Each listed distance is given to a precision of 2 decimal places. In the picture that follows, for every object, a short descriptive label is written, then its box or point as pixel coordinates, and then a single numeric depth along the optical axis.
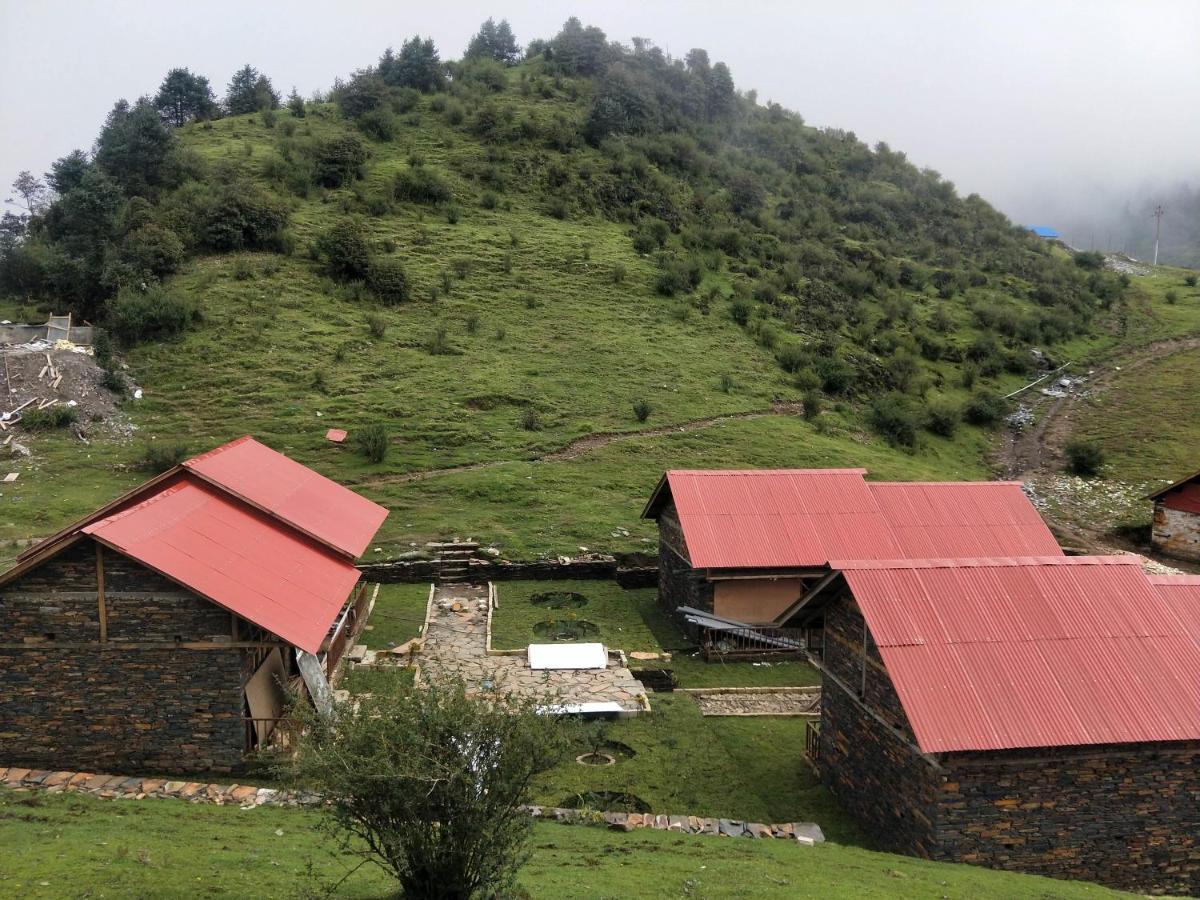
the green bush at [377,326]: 47.19
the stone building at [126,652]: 14.65
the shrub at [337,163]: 61.69
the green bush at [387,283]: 51.19
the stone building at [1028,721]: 12.85
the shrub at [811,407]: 46.72
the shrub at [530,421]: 41.22
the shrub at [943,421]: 49.44
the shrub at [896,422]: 47.09
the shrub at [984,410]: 52.00
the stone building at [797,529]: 24.62
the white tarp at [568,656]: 22.17
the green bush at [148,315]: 43.69
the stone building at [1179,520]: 35.88
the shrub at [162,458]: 34.50
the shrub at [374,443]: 36.84
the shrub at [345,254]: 51.62
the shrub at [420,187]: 62.12
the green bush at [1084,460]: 46.03
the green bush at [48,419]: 35.78
